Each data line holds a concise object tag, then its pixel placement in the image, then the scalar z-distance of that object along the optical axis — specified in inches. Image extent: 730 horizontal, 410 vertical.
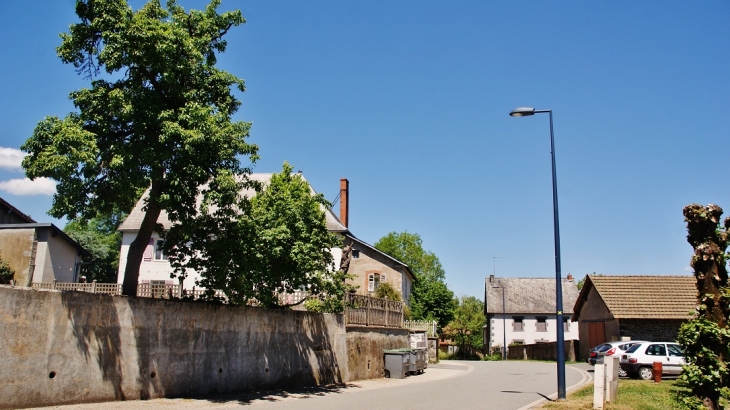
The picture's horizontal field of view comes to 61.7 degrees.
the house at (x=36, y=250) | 1084.5
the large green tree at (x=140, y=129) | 573.9
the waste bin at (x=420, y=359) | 1101.3
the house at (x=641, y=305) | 1318.9
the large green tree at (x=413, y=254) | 3540.8
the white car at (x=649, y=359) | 973.8
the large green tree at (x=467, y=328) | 2588.6
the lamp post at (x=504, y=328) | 2446.4
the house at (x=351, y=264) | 1599.4
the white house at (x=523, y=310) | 2561.5
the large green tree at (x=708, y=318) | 490.0
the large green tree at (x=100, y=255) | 2468.5
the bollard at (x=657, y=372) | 866.8
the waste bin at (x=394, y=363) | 1026.7
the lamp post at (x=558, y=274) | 614.9
